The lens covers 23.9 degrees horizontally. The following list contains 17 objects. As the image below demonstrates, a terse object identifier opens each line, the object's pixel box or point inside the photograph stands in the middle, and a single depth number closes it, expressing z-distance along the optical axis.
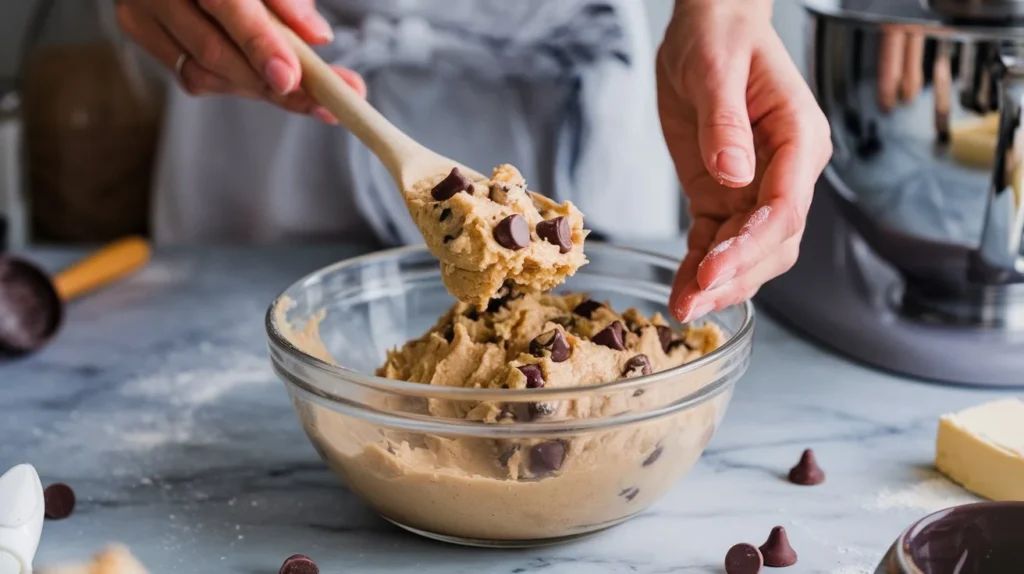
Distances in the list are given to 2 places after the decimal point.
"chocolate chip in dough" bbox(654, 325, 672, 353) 0.89
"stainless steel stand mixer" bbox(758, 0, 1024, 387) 0.99
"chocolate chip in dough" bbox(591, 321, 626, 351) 0.86
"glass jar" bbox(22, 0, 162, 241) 1.36
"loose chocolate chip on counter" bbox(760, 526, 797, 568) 0.84
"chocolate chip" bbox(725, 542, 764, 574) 0.83
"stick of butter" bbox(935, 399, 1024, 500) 0.88
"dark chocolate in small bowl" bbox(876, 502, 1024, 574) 0.76
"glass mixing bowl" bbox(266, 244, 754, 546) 0.82
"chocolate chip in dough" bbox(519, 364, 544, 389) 0.84
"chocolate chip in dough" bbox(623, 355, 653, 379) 0.85
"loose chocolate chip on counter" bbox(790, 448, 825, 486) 0.91
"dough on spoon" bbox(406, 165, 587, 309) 0.85
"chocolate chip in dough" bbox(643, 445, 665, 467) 0.84
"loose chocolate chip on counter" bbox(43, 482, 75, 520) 0.88
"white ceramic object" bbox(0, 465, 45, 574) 0.81
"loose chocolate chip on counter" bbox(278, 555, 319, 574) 0.83
